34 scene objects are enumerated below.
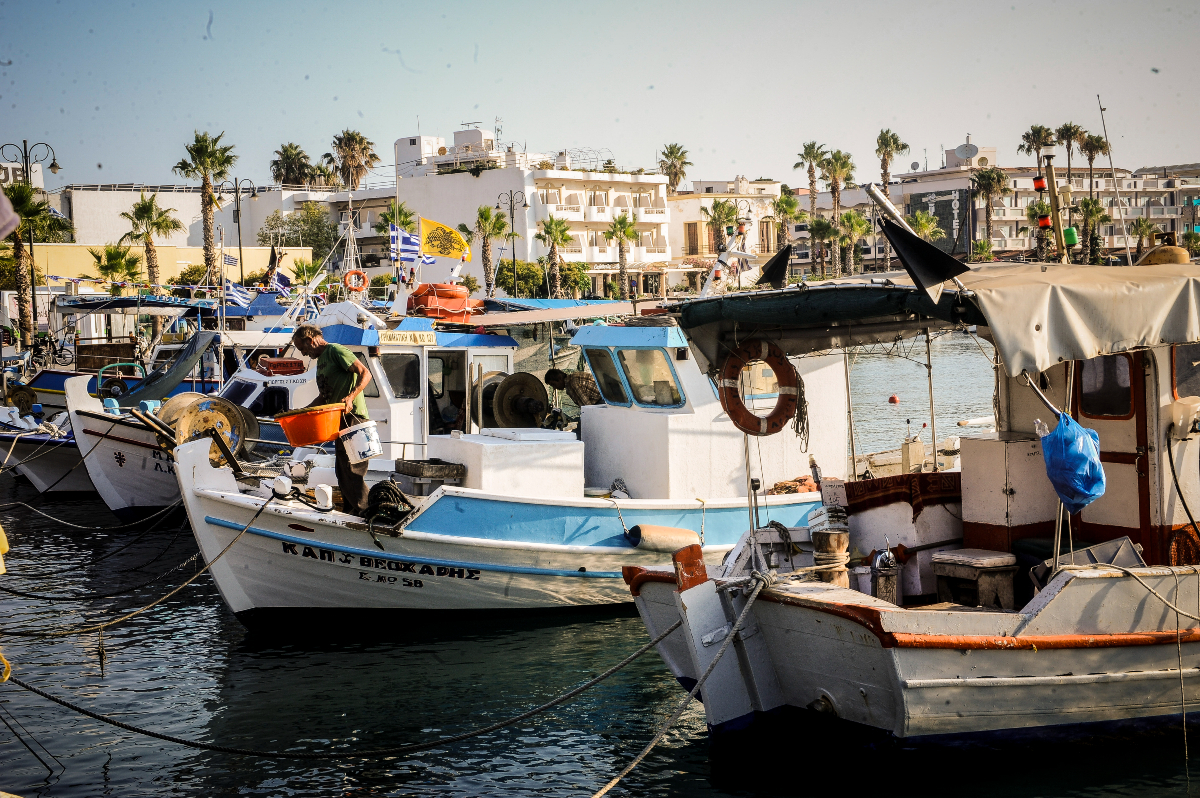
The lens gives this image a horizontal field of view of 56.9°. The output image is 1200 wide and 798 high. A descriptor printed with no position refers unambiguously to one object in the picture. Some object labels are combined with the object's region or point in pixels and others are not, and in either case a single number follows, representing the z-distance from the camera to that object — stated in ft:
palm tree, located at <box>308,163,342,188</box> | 287.28
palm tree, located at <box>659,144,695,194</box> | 293.43
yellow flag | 61.21
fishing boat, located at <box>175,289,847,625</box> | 35.78
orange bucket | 34.09
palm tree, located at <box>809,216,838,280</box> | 262.47
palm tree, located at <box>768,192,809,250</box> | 258.78
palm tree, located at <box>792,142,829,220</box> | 272.72
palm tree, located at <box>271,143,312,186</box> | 295.69
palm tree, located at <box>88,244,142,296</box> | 150.20
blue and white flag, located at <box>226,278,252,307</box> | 91.09
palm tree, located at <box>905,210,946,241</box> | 238.48
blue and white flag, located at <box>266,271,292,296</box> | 91.67
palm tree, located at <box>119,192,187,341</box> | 149.28
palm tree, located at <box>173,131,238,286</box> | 161.48
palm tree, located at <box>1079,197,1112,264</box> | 214.07
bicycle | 99.14
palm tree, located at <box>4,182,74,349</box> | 125.59
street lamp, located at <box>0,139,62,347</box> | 97.33
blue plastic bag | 22.12
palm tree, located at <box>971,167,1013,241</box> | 268.41
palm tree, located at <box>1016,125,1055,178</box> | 259.90
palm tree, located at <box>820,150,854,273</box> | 262.26
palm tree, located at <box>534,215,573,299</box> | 193.01
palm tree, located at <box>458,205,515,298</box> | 192.13
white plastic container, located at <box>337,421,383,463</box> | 34.94
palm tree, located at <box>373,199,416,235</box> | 204.32
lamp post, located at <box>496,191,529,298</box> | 207.72
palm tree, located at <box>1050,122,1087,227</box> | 263.90
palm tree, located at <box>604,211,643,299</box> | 226.23
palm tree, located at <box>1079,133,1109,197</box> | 278.67
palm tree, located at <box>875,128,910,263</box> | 277.44
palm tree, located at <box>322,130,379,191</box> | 292.40
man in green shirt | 35.37
